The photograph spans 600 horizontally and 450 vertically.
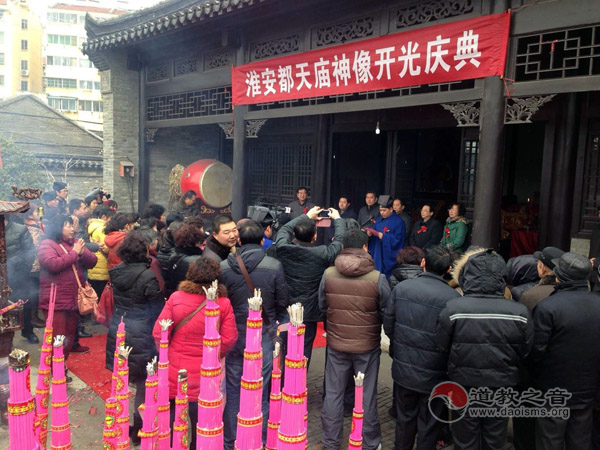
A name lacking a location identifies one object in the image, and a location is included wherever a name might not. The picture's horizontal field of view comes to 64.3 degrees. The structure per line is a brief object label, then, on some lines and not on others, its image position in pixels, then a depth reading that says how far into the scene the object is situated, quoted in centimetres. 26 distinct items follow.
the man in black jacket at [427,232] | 732
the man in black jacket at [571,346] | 305
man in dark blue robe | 753
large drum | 976
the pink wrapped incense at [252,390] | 170
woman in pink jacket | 483
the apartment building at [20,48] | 4837
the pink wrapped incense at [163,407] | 218
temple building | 539
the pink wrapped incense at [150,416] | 209
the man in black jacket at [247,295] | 355
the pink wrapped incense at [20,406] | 164
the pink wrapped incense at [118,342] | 227
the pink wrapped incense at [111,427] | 213
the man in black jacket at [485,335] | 298
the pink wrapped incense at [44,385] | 225
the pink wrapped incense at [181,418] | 205
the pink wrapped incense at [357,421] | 163
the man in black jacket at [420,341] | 336
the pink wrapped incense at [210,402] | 172
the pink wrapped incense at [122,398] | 205
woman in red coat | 312
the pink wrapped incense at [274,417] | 192
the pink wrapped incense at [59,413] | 197
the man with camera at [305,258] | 429
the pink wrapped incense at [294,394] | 159
